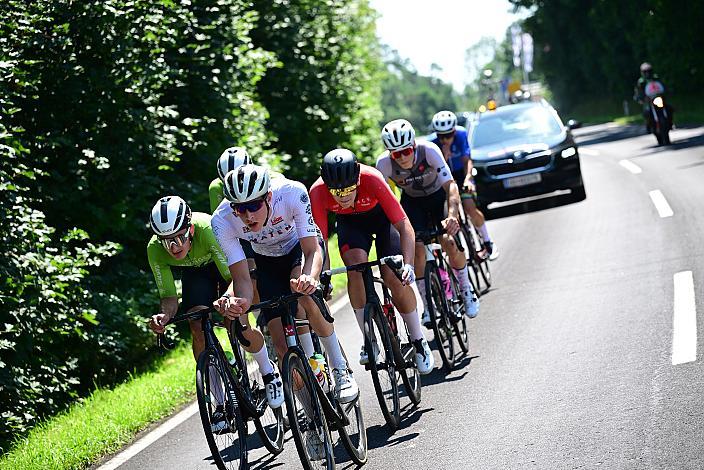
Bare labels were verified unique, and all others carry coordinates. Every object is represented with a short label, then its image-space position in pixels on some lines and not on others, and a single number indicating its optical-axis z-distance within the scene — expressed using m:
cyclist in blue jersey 22.80
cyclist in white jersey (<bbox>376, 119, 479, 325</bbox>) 17.12
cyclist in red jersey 14.08
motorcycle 47.43
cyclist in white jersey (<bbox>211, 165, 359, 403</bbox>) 12.49
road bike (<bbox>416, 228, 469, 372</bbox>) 16.84
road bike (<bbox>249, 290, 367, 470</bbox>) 11.77
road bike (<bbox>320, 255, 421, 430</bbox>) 13.92
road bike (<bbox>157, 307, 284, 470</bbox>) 13.14
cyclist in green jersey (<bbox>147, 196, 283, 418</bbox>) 13.72
